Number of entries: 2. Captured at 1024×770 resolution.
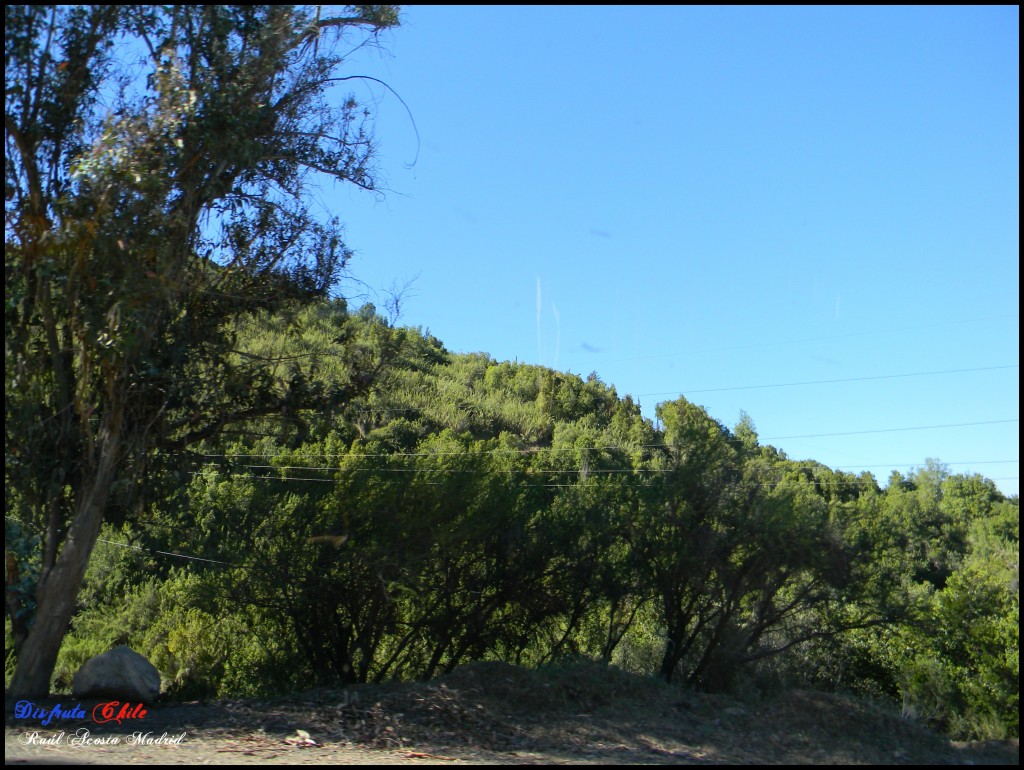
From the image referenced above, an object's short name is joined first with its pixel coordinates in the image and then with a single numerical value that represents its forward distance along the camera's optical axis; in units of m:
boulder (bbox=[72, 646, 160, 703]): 10.58
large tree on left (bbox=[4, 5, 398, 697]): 9.83
